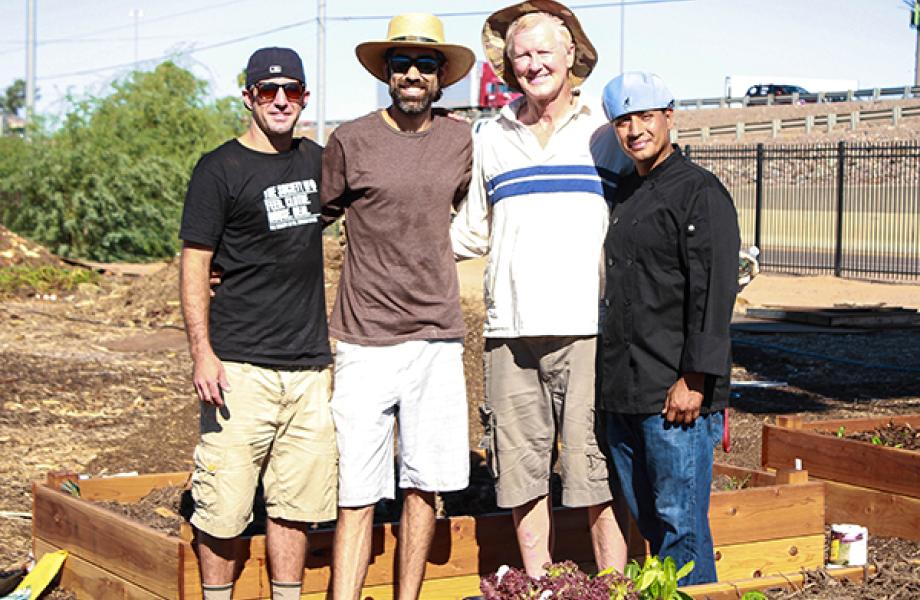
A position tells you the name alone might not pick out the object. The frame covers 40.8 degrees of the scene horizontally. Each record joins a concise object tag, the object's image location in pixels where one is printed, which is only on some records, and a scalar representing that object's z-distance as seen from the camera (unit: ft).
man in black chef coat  14.51
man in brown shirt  15.96
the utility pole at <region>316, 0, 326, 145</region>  105.29
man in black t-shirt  15.72
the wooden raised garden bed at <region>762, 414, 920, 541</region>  21.43
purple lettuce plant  12.82
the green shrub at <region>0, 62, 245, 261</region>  84.79
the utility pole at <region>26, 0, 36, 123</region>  102.27
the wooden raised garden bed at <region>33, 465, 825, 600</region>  16.49
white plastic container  18.60
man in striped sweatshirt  15.84
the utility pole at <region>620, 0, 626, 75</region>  162.71
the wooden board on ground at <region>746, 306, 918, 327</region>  51.57
